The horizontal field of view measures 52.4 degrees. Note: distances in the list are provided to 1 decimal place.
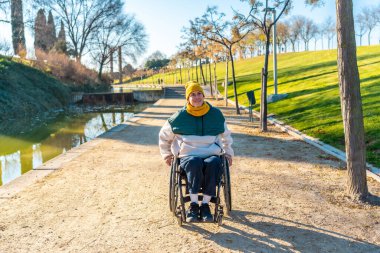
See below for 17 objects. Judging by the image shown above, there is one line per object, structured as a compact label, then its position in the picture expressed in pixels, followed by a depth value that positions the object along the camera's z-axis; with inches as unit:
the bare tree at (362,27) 2552.7
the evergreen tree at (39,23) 772.9
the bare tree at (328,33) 2892.7
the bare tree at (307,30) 3267.0
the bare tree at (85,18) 1633.9
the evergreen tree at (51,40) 1655.0
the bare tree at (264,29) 431.8
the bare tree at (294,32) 3184.1
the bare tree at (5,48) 1088.2
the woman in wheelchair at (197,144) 156.7
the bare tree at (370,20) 2418.6
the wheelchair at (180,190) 158.1
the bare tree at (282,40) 2925.2
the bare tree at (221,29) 544.7
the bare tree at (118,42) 1717.5
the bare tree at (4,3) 718.1
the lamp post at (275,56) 656.1
